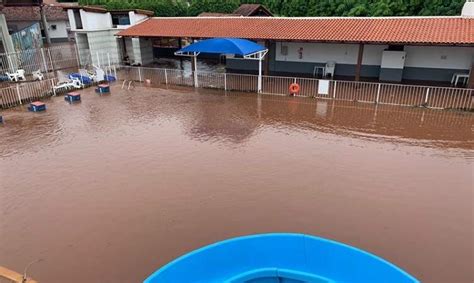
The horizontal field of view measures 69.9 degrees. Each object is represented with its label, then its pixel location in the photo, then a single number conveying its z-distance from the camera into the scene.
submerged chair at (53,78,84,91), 17.78
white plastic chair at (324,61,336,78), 20.83
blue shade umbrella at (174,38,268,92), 16.95
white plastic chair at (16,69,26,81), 20.69
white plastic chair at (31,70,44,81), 20.74
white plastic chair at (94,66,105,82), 19.61
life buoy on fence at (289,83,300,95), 16.73
